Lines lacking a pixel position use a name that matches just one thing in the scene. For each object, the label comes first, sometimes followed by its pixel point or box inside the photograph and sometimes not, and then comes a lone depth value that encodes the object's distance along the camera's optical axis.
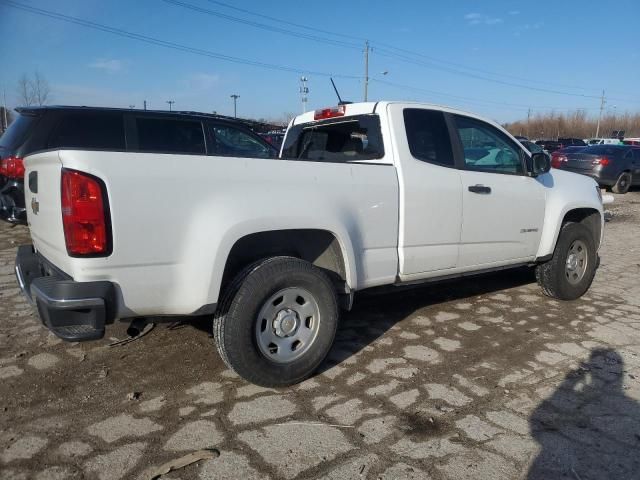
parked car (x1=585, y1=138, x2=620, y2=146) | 45.09
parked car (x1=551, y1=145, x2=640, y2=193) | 15.82
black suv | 5.77
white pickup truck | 2.57
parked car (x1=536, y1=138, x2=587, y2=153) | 37.28
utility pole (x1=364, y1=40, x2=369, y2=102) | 44.25
